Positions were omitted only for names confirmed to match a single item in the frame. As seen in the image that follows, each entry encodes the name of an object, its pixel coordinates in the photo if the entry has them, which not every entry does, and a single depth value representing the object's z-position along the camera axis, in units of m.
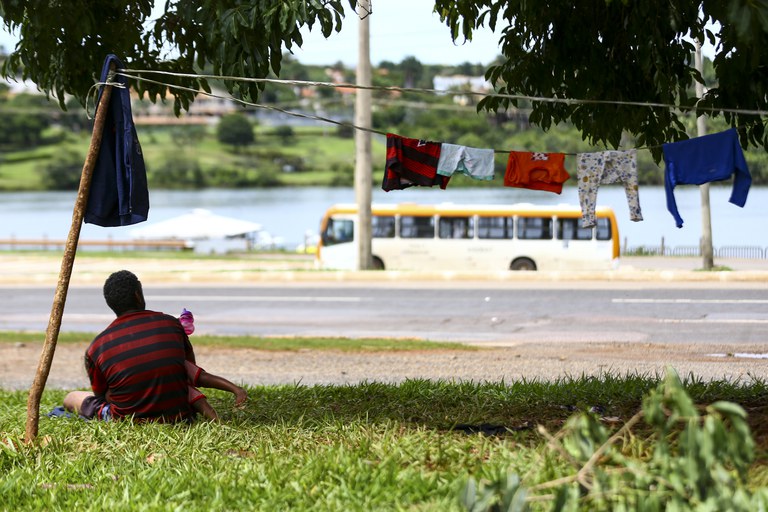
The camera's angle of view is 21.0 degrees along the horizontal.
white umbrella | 89.78
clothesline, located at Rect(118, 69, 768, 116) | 11.72
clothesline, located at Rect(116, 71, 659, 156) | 12.52
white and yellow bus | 58.23
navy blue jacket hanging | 12.84
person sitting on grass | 12.75
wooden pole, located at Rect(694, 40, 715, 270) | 47.81
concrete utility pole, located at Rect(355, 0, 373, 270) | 44.37
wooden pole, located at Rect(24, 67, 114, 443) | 12.79
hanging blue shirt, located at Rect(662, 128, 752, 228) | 14.35
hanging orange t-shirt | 16.91
